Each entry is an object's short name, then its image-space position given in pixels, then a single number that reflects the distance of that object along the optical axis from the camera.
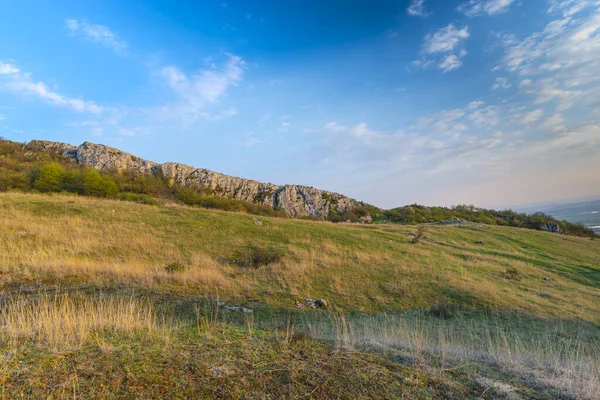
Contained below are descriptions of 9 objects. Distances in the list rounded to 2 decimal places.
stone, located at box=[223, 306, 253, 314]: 7.51
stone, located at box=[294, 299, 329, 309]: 9.24
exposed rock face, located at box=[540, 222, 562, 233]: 52.34
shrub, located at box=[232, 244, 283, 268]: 13.73
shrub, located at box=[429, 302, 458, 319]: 9.71
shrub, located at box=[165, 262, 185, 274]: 10.48
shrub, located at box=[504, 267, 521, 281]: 16.02
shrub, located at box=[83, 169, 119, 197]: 35.88
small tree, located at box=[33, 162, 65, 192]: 34.78
